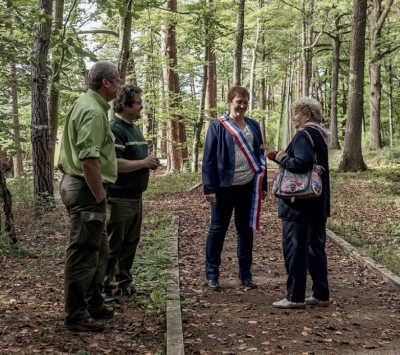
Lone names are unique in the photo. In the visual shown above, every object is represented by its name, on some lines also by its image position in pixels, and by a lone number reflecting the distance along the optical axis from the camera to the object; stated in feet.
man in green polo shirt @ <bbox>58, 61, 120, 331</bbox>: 12.17
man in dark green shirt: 15.23
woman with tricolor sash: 17.78
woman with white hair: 15.34
